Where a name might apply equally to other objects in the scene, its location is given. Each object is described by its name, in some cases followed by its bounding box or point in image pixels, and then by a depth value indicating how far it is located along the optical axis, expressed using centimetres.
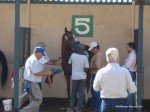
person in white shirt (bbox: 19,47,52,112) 924
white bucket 1036
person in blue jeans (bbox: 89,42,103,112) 1066
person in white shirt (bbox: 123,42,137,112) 1061
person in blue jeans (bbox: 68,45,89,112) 1025
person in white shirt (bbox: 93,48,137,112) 660
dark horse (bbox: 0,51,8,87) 1211
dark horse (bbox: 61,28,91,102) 1130
